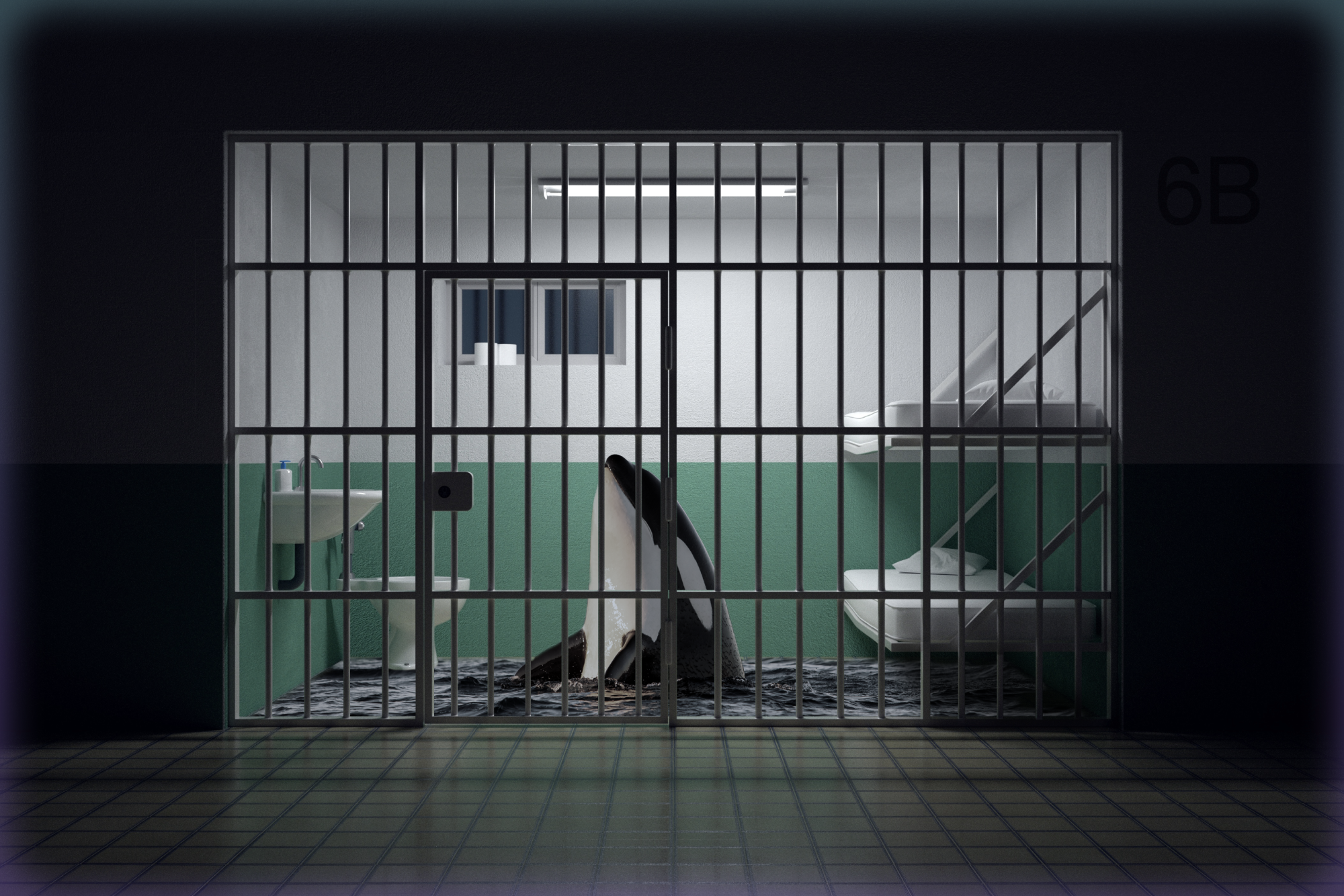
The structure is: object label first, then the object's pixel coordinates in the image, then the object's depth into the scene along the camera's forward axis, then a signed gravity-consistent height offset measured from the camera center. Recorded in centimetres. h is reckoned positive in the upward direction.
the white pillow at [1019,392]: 501 +41
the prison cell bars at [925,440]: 421 +15
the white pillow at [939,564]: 560 -56
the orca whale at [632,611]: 497 -75
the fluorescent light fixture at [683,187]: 568 +166
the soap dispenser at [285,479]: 504 -4
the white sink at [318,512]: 479 -21
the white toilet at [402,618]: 530 -85
